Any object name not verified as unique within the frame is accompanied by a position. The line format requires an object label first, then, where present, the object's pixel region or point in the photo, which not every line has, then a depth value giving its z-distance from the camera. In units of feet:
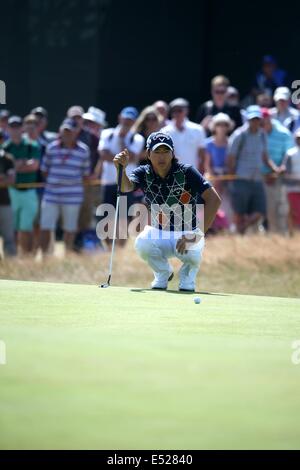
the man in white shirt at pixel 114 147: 55.47
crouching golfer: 36.09
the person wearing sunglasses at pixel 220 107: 61.21
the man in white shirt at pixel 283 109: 60.49
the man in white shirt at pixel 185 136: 57.06
